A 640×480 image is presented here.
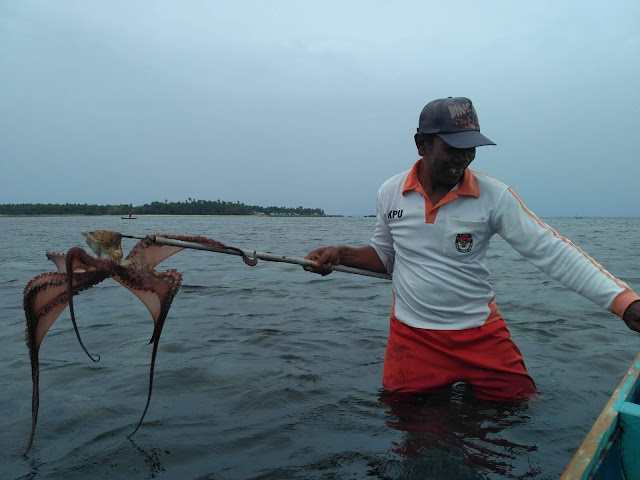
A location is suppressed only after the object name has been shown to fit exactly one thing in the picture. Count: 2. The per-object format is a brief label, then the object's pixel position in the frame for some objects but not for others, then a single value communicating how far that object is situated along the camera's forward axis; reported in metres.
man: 3.05
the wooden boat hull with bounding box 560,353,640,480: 2.08
